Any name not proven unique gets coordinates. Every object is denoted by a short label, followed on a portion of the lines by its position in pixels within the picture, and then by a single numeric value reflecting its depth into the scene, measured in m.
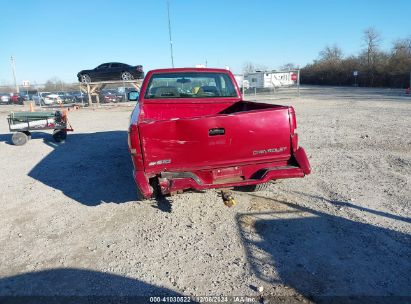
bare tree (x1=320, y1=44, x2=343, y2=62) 70.72
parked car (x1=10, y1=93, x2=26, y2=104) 36.63
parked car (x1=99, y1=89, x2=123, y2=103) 29.41
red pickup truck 3.84
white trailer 34.41
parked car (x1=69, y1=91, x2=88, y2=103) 32.76
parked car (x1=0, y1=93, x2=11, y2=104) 37.50
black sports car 24.20
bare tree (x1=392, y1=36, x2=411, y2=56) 41.52
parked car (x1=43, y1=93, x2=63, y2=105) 30.88
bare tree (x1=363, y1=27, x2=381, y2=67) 46.75
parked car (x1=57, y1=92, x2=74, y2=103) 32.03
